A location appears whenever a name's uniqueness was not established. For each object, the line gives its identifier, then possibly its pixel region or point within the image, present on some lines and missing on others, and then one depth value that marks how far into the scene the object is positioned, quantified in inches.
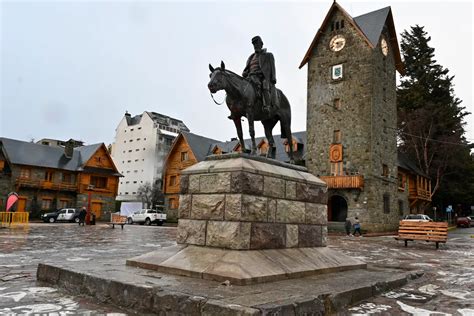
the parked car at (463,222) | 1773.4
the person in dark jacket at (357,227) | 1061.1
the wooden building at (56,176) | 1673.2
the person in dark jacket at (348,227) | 1083.4
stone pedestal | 207.6
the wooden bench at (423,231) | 649.6
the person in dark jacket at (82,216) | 1235.6
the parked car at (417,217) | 1211.9
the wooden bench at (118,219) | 1114.5
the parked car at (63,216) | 1553.9
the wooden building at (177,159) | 1707.7
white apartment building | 2541.8
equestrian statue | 256.4
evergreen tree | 1641.2
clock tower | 1246.3
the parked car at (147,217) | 1584.6
